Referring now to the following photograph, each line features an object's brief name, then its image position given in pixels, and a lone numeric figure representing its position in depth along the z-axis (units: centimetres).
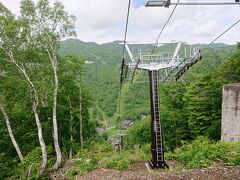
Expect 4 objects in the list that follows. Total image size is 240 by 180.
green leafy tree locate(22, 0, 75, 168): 981
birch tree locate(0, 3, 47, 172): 930
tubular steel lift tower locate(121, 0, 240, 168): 723
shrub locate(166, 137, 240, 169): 648
